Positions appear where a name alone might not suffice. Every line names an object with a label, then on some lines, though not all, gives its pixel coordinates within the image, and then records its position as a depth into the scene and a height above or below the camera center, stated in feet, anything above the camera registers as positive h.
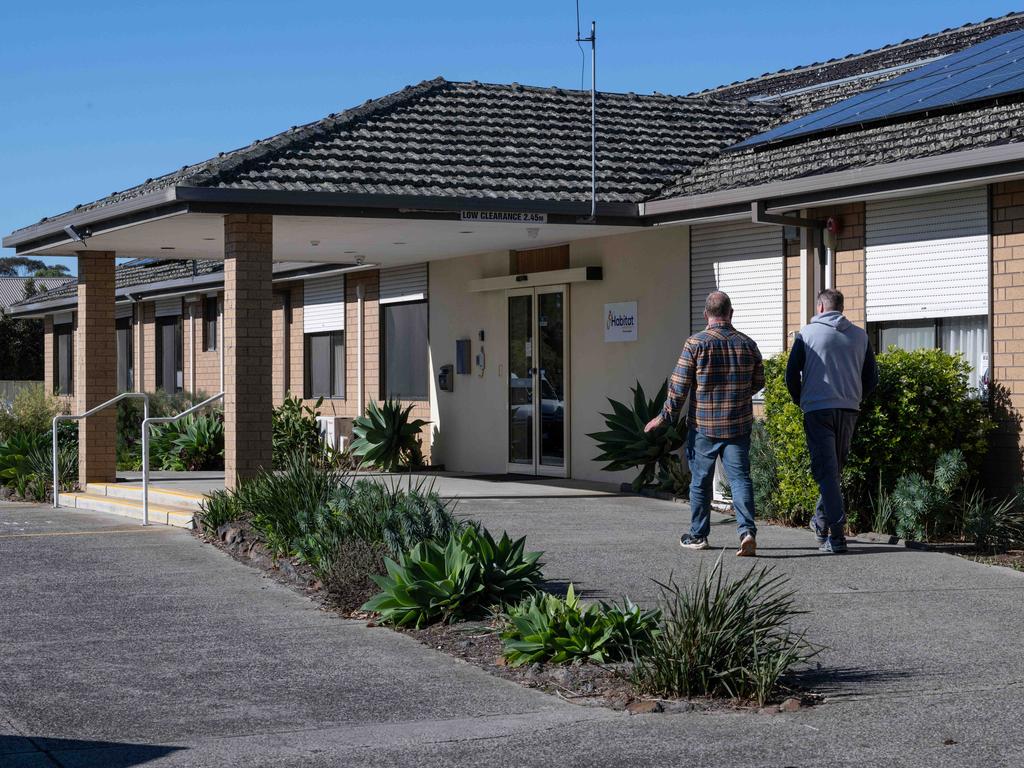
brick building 40.11 +5.57
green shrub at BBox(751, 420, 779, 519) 40.04 -2.60
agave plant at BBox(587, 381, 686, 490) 48.44 -1.84
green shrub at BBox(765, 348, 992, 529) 36.17 -1.08
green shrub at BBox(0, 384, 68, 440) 64.80 -1.30
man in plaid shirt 33.14 -0.25
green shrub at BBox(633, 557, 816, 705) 20.92 -4.02
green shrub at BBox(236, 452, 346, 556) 34.58 -2.96
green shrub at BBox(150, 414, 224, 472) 67.67 -3.03
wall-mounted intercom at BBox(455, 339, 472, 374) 62.90 +1.43
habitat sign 52.80 +2.50
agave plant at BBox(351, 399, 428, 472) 62.23 -2.19
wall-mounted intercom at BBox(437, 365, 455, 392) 64.49 +0.41
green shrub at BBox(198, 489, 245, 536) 40.37 -3.65
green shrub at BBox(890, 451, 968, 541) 35.40 -2.82
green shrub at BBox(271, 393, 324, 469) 69.67 -2.19
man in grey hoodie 33.37 -0.05
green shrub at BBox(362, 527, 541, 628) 26.71 -3.73
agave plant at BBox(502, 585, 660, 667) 22.67 -4.02
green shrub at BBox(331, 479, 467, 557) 29.99 -2.89
